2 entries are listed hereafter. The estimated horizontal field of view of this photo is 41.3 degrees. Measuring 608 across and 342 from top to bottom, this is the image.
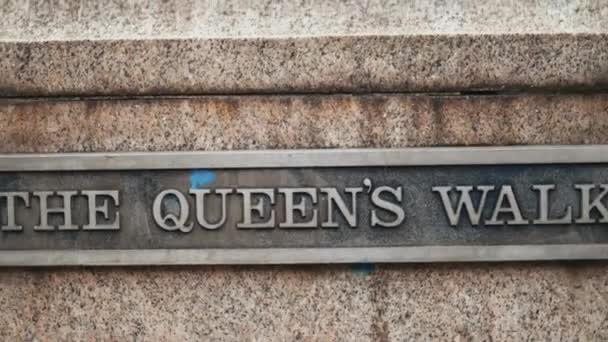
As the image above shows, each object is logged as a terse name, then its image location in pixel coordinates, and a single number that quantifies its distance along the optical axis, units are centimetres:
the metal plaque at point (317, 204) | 308
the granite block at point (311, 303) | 312
